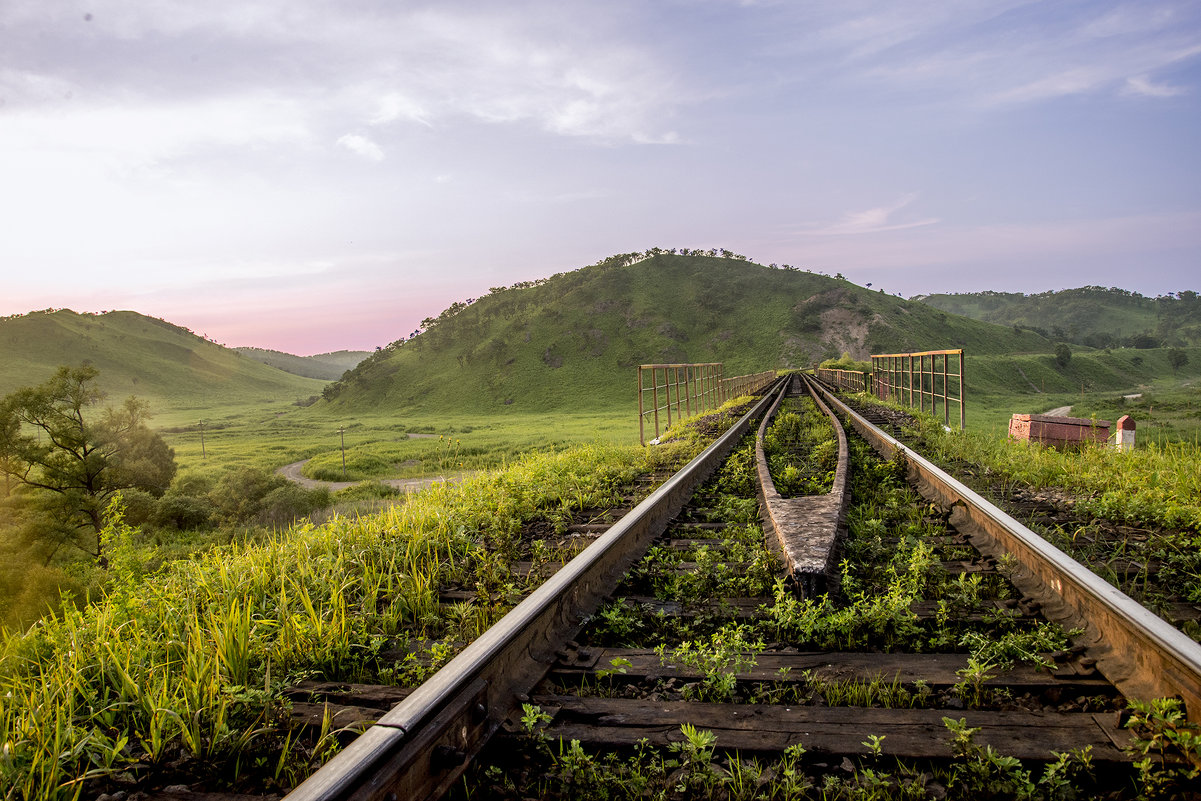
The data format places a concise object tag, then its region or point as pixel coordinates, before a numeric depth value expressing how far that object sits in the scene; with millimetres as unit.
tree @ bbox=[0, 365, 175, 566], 20703
